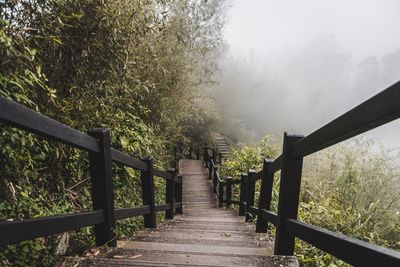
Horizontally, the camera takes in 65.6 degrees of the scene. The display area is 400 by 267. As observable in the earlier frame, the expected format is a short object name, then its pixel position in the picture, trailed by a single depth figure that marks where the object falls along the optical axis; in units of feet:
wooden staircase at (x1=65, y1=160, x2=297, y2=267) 7.10
